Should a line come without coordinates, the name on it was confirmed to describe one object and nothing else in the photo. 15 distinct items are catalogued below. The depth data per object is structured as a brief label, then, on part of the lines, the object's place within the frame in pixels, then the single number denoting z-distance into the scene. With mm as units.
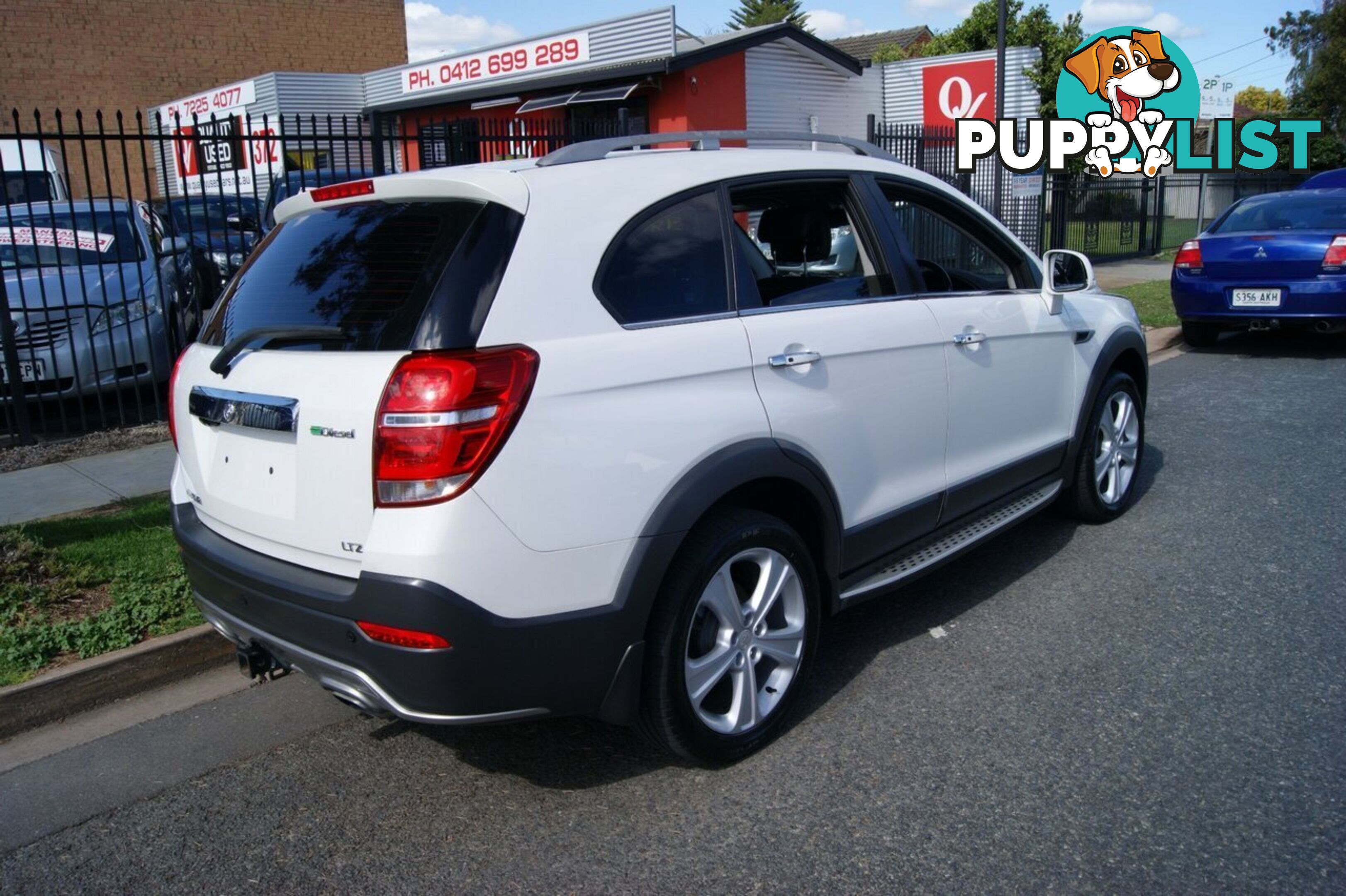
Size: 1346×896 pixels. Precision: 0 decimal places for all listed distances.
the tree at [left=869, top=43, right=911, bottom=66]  37375
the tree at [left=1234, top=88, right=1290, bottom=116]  66312
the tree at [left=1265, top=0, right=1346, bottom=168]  45875
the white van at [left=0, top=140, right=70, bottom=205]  12031
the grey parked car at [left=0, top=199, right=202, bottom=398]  7453
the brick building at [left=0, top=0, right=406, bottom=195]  28906
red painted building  20281
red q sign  25531
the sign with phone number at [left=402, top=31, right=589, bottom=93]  21438
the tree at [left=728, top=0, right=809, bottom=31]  73562
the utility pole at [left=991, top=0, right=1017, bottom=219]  15086
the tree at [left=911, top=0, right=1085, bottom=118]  28703
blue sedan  9828
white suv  2656
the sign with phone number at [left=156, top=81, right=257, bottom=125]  26141
